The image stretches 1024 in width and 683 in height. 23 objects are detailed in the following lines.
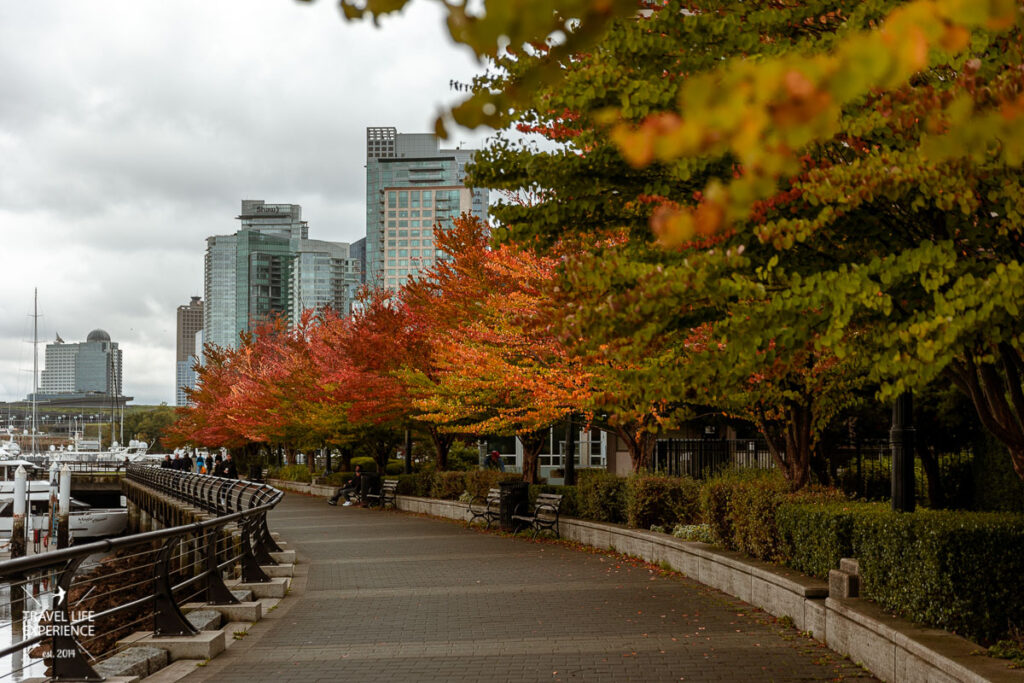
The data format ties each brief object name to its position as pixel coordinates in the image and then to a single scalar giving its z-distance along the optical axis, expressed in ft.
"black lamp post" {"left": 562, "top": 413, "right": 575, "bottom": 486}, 80.18
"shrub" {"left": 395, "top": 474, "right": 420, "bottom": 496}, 110.11
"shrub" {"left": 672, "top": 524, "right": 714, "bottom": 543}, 50.23
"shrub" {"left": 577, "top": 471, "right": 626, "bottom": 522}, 65.26
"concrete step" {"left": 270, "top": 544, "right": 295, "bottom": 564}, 56.85
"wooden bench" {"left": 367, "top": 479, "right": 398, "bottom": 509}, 111.14
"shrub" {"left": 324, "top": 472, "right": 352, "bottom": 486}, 137.28
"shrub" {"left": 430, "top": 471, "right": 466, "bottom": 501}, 97.60
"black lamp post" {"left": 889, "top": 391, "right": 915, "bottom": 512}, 32.40
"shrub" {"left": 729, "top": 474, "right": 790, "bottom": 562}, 40.70
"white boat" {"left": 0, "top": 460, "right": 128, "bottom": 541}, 190.39
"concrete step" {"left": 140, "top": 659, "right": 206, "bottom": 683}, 28.07
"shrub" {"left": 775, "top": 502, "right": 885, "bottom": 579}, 33.94
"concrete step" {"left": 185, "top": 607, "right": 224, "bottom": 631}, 33.81
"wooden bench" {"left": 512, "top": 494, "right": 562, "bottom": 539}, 71.12
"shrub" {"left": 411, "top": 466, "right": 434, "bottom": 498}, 105.73
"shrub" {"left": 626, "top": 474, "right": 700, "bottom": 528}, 57.26
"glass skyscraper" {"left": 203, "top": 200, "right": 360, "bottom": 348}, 220.10
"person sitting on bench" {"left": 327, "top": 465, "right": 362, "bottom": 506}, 120.41
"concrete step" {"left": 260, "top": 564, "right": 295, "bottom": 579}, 50.35
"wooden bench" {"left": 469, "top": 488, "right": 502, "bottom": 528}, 80.38
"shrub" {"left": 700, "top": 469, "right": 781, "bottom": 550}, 45.55
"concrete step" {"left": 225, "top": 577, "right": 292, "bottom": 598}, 44.11
